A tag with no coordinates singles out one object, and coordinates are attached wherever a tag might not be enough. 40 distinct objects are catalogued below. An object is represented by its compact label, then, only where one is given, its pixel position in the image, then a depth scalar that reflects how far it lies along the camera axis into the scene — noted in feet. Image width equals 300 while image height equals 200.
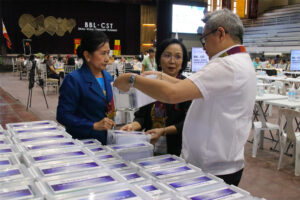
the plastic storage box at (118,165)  4.00
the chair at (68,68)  38.29
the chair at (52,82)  31.66
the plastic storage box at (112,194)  3.09
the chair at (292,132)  12.16
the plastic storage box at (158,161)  4.16
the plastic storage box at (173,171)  3.83
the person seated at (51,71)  34.27
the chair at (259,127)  14.51
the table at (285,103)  14.71
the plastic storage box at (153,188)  3.29
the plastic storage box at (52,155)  3.98
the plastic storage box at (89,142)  5.10
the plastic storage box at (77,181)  3.20
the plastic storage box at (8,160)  3.85
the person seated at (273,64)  50.65
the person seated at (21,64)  48.89
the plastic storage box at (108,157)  4.29
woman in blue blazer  6.18
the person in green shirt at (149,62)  23.27
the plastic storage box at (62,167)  3.58
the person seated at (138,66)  38.09
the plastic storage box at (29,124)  5.60
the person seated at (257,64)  44.11
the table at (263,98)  14.74
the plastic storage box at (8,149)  4.26
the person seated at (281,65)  50.51
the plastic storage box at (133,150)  4.67
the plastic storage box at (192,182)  3.49
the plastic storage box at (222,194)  3.34
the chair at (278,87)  25.13
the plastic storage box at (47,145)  4.42
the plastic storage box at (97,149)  4.60
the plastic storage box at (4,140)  4.80
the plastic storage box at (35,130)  5.25
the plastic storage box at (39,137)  4.81
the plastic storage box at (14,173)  3.44
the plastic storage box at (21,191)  3.08
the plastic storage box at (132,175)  3.61
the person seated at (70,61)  39.45
